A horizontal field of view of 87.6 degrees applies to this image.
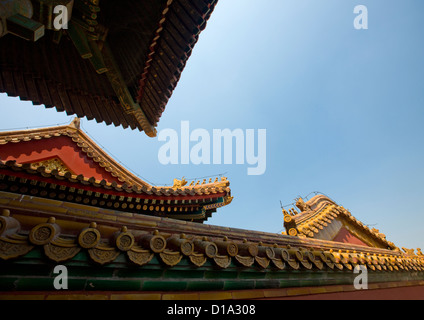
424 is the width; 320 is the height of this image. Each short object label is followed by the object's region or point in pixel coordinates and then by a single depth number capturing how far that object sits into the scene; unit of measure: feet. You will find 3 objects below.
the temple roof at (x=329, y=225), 20.39
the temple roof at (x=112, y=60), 11.51
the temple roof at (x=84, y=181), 14.19
